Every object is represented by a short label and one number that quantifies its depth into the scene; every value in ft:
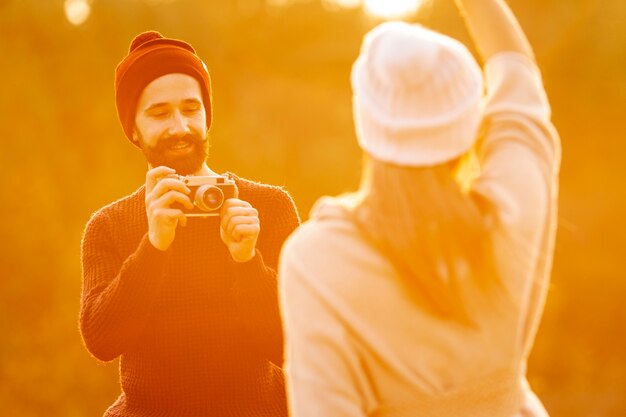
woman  10.44
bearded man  12.54
